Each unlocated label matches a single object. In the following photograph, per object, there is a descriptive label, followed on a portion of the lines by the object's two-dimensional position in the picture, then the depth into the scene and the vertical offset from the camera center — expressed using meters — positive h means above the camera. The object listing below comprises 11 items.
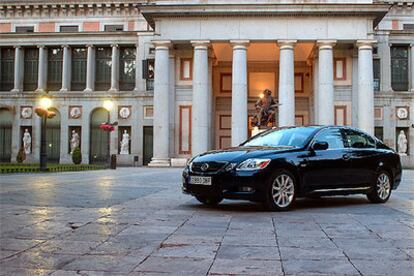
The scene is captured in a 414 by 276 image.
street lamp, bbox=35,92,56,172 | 26.58 +1.39
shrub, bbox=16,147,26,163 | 41.22 -0.75
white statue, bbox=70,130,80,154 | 48.34 +0.63
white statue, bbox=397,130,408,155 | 44.75 +0.53
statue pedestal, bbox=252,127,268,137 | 31.39 +1.18
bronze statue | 31.58 +2.28
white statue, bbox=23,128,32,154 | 48.84 +0.53
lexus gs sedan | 9.38 -0.38
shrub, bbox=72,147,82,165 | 40.03 -0.63
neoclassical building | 38.75 +6.86
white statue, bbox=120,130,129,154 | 47.03 +0.36
